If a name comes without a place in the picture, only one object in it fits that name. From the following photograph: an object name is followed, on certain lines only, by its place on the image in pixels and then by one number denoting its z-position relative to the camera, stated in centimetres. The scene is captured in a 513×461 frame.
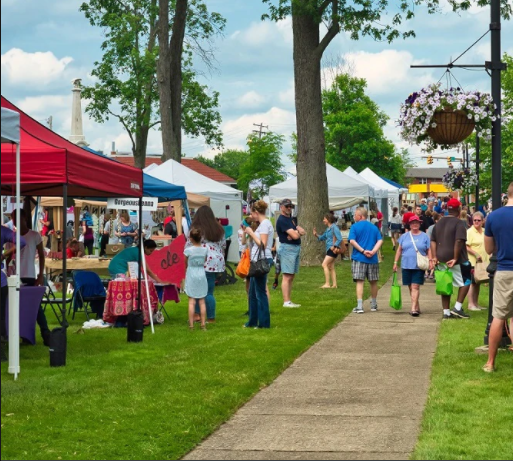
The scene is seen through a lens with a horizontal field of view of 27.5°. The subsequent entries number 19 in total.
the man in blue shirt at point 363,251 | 1638
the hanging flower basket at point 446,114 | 1130
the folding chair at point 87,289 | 1582
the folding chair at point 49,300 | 1389
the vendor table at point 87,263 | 1792
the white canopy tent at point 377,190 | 4222
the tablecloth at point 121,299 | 1488
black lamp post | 1172
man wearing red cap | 1562
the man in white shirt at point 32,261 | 1280
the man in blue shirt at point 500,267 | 1014
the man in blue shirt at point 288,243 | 1728
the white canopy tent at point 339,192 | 3366
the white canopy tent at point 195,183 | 2613
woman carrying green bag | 1616
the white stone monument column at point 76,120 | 4378
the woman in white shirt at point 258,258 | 1442
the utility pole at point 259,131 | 11597
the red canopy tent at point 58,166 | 1138
